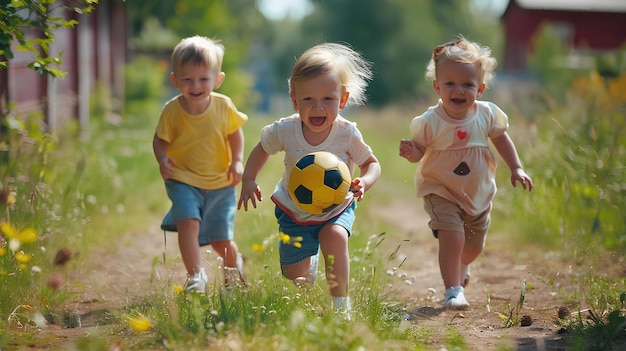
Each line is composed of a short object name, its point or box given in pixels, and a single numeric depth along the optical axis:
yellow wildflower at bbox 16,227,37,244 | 6.45
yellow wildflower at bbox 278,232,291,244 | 7.16
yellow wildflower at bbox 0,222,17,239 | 6.43
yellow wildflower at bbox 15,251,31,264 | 6.71
